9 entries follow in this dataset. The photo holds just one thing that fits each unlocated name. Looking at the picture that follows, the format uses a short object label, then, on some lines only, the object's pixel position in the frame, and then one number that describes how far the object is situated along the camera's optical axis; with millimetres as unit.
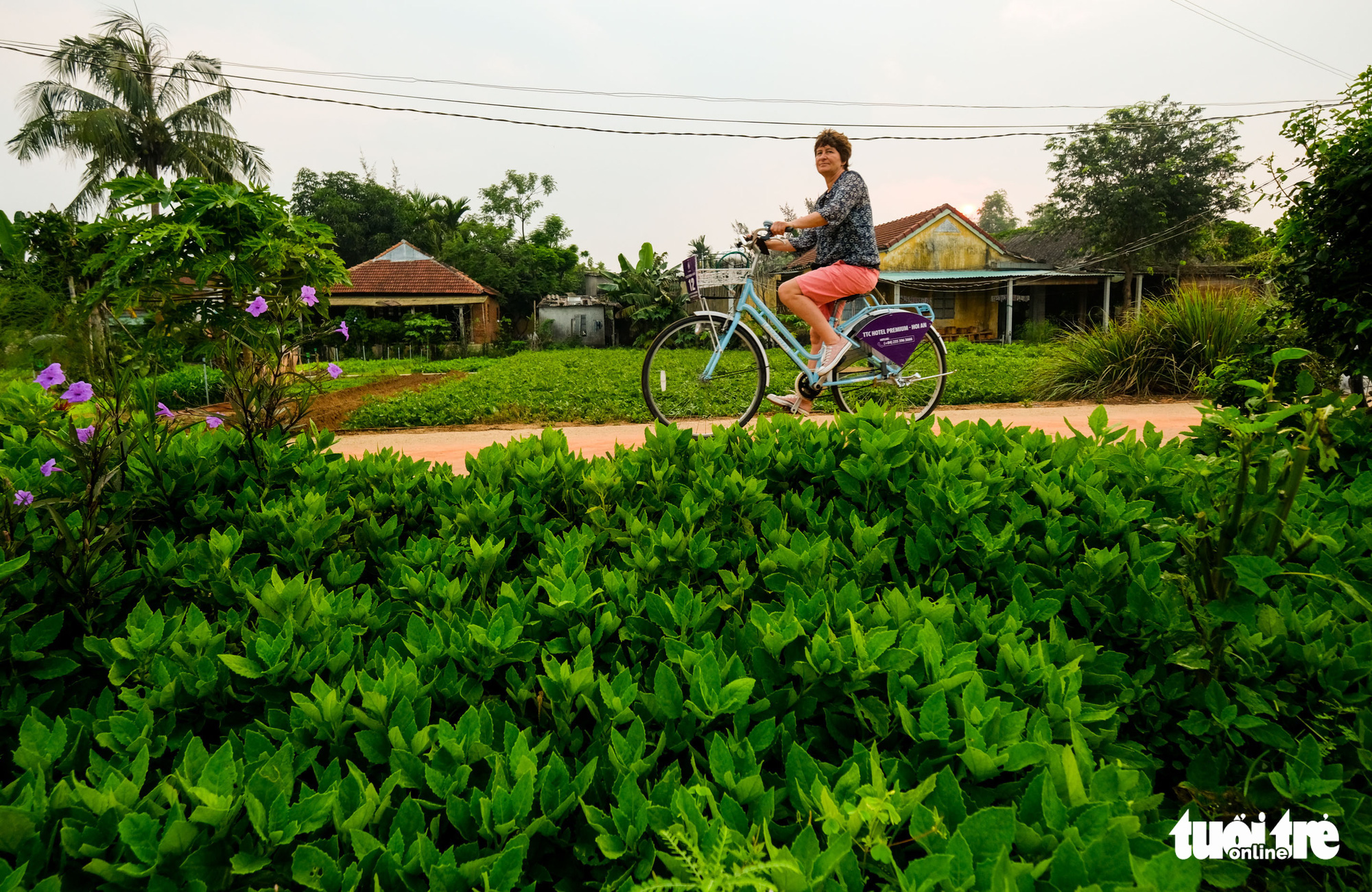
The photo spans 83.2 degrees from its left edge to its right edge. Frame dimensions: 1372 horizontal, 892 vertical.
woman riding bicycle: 5078
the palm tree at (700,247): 39406
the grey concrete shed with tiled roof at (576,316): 41125
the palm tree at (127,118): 26312
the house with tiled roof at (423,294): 35625
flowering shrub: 3660
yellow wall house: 32906
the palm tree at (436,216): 46844
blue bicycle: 5426
